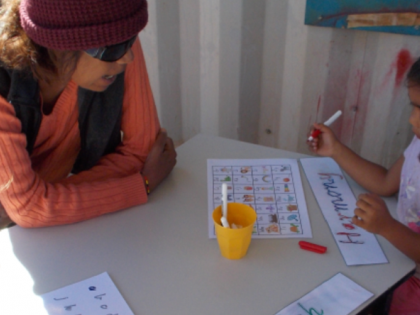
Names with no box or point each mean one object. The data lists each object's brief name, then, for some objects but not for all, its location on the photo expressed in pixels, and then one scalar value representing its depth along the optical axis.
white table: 0.79
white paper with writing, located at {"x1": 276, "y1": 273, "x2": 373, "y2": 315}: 0.76
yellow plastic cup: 0.85
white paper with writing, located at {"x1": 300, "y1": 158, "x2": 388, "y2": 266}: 0.90
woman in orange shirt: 0.86
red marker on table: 0.91
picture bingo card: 0.99
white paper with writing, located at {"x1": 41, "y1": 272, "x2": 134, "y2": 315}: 0.76
